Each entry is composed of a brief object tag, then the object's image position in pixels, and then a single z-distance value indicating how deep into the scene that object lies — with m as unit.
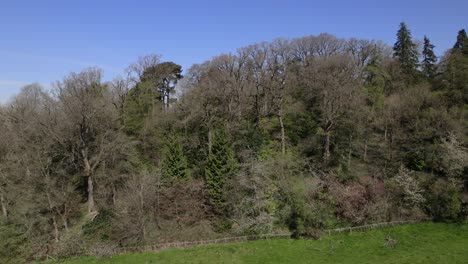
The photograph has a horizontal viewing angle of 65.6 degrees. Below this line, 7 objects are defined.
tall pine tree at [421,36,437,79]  51.22
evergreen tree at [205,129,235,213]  31.95
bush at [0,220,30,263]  27.88
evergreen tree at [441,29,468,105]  38.84
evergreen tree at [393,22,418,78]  51.47
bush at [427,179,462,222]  28.56
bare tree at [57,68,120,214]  38.25
